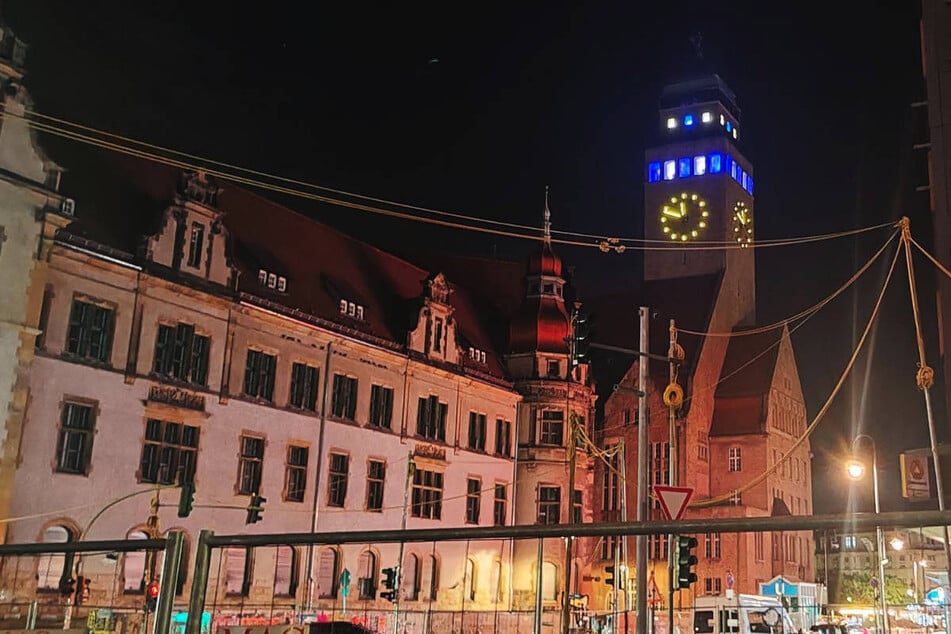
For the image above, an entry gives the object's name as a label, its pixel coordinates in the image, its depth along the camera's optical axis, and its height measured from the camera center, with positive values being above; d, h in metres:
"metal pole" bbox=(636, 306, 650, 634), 18.33 +2.58
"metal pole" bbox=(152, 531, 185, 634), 5.89 -0.09
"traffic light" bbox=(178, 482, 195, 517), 26.59 +1.56
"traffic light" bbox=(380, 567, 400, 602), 25.15 -0.21
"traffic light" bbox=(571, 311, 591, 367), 21.38 +4.81
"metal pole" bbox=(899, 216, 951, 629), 24.36 +5.45
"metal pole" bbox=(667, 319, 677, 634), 26.70 +3.59
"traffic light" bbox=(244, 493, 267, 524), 28.55 +1.51
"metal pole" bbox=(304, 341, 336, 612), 39.44 +4.70
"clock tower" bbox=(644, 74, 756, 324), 70.94 +26.49
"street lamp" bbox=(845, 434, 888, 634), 6.86 +3.33
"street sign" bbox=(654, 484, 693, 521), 19.02 +1.54
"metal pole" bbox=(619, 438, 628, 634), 26.68 +3.04
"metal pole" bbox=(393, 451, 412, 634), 41.46 +3.80
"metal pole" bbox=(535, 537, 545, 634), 10.69 -0.09
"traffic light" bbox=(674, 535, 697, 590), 21.34 +0.47
